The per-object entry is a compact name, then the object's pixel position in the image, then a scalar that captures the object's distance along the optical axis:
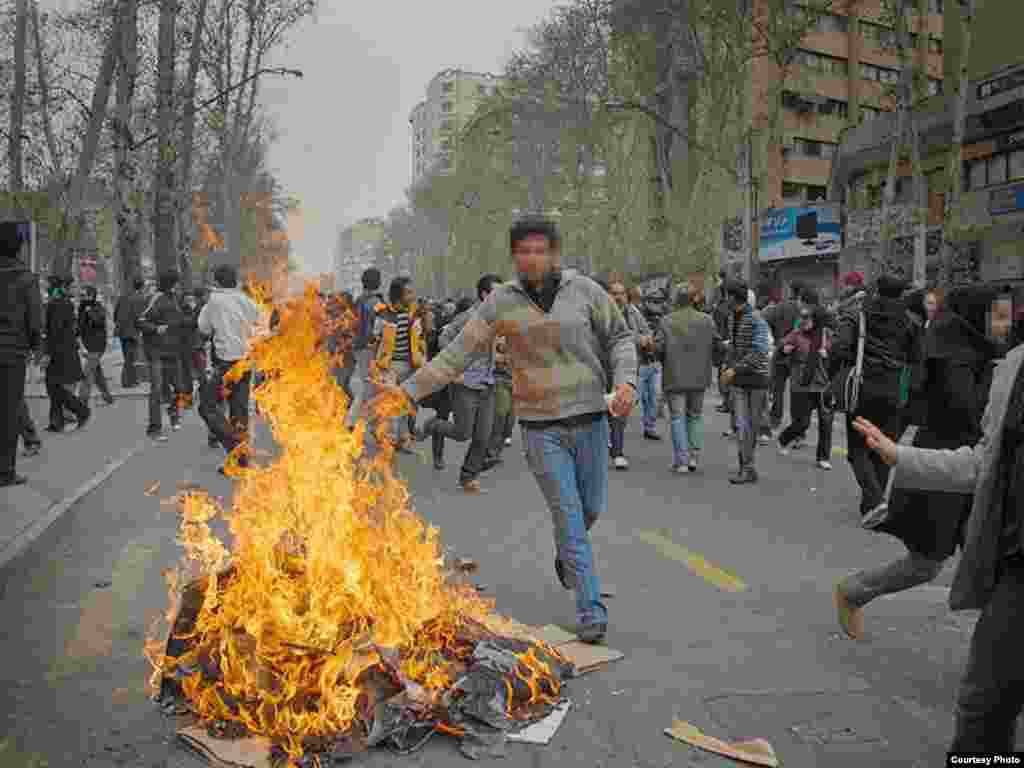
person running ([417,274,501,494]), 9.23
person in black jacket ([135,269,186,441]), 12.55
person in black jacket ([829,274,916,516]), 7.56
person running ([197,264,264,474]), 10.09
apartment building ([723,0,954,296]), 53.28
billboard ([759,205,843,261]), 41.19
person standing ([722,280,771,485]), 9.61
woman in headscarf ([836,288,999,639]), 4.27
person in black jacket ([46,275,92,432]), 12.41
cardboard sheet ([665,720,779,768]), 3.43
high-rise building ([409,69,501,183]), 149.88
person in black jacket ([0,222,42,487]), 8.36
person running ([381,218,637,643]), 4.77
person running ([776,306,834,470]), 10.38
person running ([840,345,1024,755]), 2.68
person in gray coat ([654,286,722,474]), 10.27
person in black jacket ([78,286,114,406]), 15.81
